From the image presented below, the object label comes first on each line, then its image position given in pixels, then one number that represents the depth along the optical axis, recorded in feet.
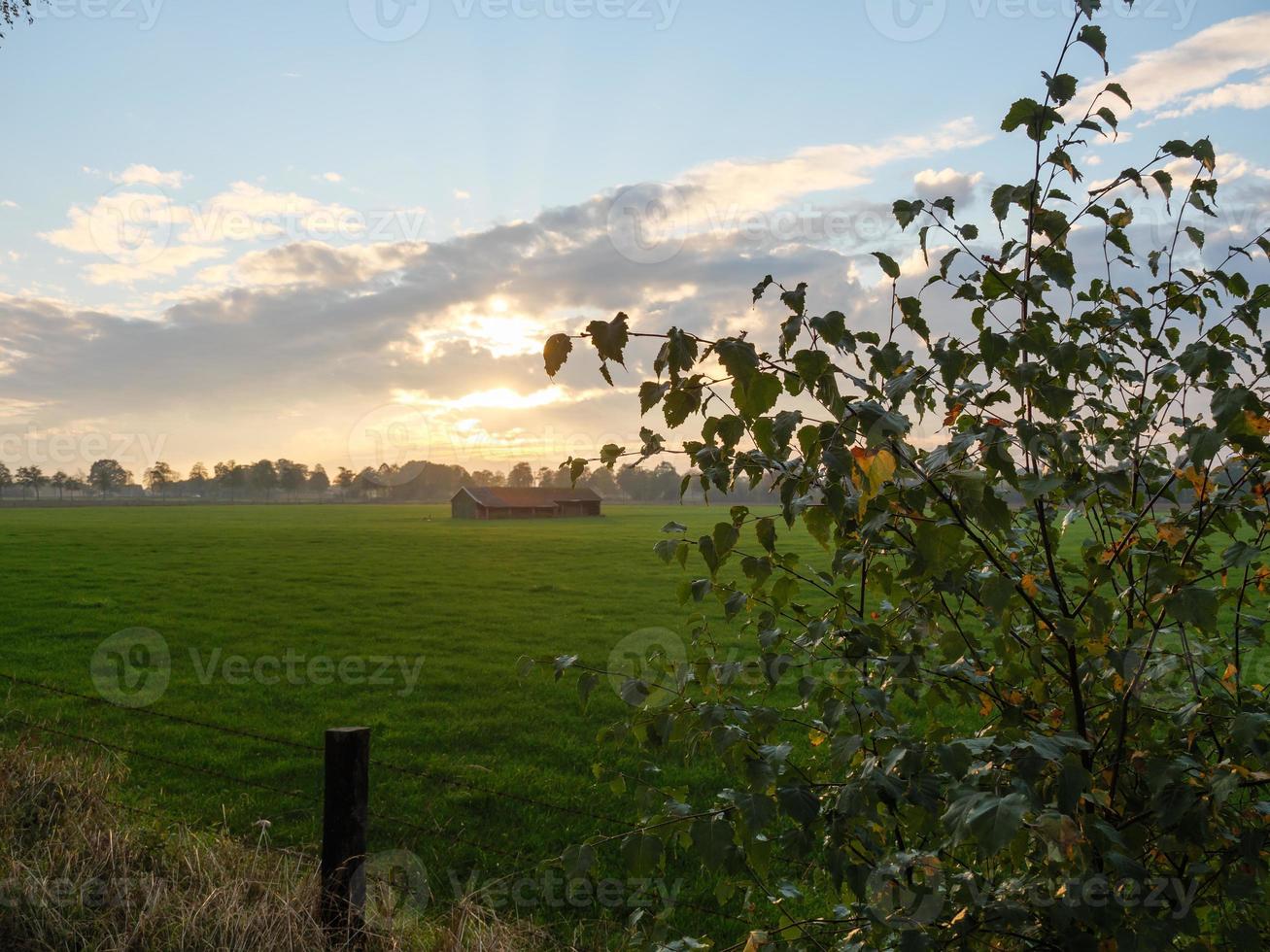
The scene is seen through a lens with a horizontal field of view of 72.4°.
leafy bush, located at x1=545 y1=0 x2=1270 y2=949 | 7.43
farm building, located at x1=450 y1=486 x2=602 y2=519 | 312.09
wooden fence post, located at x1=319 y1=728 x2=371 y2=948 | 14.69
